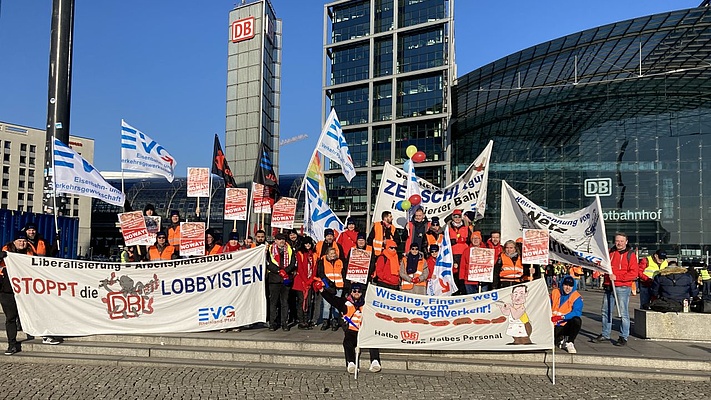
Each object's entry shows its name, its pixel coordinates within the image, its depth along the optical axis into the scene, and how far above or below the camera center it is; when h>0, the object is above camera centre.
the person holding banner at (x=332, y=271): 10.25 -1.01
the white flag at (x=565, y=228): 9.58 -0.19
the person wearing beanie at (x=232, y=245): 10.95 -0.59
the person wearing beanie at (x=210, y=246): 11.00 -0.62
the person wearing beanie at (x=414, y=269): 9.59 -0.90
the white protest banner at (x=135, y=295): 9.48 -1.40
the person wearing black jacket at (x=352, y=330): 8.10 -1.65
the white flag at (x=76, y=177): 11.27 +0.74
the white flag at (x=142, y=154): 12.31 +1.35
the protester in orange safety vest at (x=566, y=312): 8.84 -1.53
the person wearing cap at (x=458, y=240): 10.36 -0.44
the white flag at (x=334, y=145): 13.55 +1.72
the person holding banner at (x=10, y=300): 9.02 -1.42
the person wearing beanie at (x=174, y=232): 11.13 -0.36
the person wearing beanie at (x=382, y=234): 10.94 -0.35
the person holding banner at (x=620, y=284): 9.53 -1.13
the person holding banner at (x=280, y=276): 10.38 -1.13
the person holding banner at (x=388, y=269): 9.80 -0.93
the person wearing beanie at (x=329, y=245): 10.56 -0.56
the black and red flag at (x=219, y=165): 13.63 +1.20
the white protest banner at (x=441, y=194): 12.56 +0.52
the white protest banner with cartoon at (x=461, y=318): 8.18 -1.49
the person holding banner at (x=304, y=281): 10.66 -1.24
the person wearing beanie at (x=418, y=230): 10.73 -0.26
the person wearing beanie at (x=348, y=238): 11.16 -0.45
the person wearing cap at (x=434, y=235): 10.85 -0.36
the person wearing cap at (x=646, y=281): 10.97 -1.33
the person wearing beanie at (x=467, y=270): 9.98 -0.95
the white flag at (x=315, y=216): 12.87 -0.01
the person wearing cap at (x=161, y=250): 10.68 -0.69
